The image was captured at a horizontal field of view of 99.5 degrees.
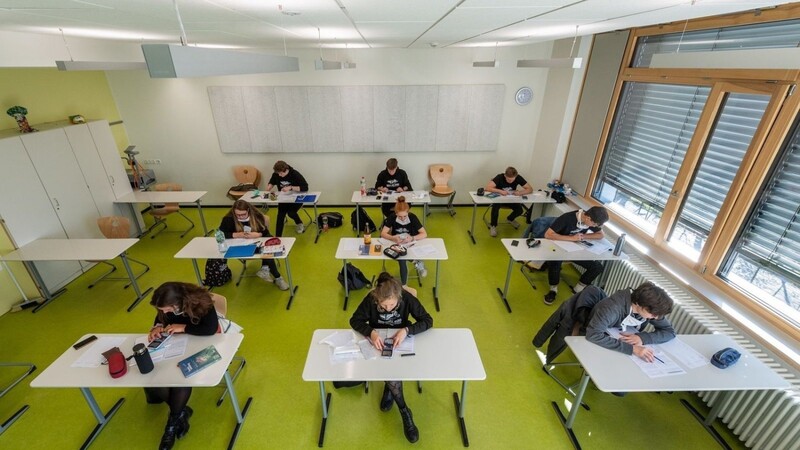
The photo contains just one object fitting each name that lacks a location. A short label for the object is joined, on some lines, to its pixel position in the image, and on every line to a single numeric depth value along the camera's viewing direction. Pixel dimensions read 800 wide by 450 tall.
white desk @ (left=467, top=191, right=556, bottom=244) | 6.05
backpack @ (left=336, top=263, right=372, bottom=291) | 4.83
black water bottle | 2.54
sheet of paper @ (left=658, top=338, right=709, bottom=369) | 2.75
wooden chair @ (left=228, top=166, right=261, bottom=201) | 7.16
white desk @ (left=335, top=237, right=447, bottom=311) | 4.18
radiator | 2.61
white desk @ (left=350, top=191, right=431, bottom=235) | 6.05
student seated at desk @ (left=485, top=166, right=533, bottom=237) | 6.30
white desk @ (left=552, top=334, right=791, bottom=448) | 2.52
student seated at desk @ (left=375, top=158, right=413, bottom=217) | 6.57
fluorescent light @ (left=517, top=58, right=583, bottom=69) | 3.60
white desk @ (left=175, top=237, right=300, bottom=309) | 4.23
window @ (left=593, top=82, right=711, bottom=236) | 4.11
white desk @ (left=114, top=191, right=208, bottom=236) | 5.97
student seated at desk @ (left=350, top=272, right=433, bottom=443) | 2.91
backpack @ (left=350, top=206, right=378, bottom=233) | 6.49
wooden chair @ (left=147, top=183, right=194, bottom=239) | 6.41
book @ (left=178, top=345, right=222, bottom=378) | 2.61
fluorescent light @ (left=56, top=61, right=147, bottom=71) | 3.46
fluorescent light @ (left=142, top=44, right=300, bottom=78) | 1.46
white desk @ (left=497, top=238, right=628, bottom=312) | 4.23
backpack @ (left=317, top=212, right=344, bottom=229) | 6.75
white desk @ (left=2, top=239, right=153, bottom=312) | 4.23
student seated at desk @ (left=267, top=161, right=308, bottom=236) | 6.25
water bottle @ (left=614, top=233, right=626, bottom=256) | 4.18
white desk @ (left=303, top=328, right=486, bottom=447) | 2.55
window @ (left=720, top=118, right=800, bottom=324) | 3.03
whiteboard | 6.73
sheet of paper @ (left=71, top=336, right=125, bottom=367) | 2.69
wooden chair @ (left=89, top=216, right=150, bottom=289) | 5.09
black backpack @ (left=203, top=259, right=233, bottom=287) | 4.91
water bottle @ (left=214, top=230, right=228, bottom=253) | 4.27
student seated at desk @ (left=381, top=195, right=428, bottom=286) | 4.49
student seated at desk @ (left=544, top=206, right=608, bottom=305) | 4.59
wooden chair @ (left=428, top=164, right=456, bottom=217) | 7.27
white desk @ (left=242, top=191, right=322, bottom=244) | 5.92
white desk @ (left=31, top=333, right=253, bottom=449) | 2.53
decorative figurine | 4.54
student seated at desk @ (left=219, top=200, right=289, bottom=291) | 4.57
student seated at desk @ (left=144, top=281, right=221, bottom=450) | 2.79
